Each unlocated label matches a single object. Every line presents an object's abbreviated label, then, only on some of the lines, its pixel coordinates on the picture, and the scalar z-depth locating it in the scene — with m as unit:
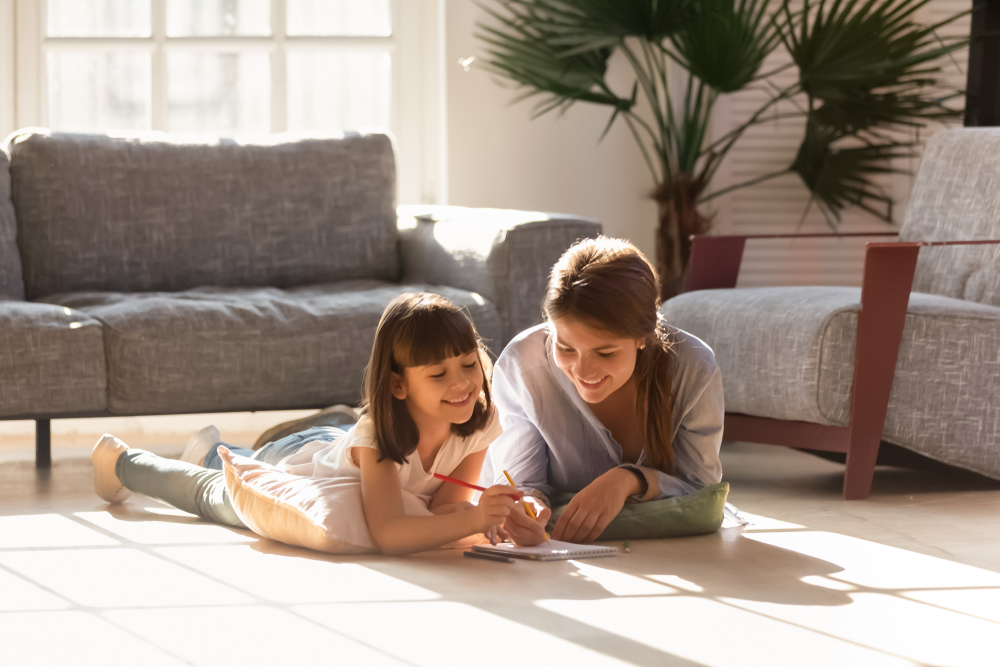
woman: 4.46
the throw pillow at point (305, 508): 4.45
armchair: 4.94
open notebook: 4.44
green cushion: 4.57
